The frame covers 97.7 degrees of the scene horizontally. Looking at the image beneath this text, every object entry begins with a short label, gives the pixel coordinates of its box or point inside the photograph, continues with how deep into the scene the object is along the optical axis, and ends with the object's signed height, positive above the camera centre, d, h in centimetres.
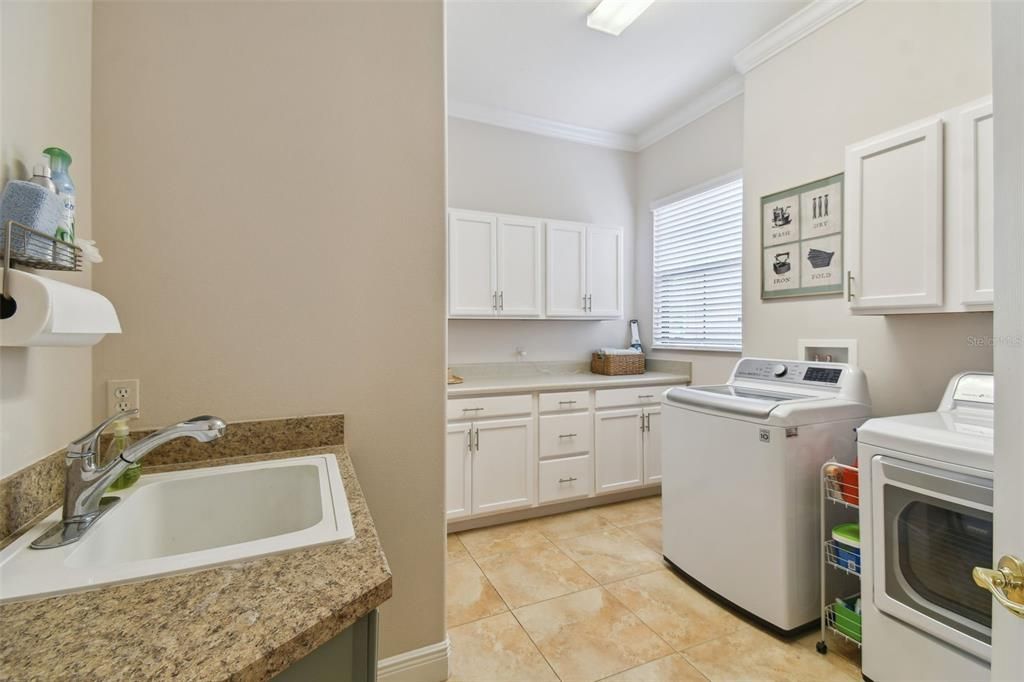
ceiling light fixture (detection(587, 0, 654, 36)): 229 +171
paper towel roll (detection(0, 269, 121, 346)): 76 +5
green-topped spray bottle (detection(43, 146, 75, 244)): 90 +32
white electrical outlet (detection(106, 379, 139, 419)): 124 -15
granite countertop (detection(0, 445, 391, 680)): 51 -37
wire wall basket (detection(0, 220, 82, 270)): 77 +17
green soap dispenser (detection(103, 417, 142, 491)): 106 -30
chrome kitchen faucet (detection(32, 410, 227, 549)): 85 -26
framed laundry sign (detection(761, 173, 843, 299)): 229 +54
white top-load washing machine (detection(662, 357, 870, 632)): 177 -60
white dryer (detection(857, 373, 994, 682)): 126 -62
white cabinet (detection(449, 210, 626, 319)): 313 +54
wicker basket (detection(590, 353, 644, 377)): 354 -20
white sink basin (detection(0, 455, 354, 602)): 71 -38
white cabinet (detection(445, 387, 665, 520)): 277 -73
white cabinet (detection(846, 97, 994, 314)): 149 +45
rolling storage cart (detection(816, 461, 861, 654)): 168 -83
